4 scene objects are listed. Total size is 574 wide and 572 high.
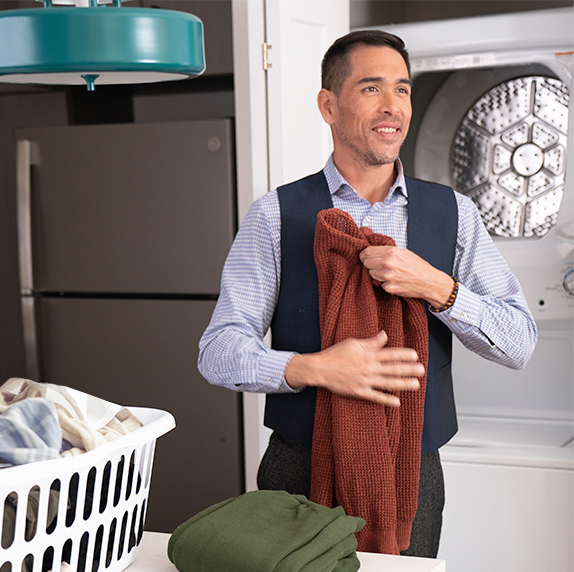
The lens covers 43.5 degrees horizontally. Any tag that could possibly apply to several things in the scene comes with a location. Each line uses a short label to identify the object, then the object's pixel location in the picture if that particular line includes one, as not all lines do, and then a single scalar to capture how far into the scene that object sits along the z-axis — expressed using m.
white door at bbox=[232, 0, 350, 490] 1.80
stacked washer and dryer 1.77
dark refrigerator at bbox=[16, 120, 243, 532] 2.19
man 1.35
